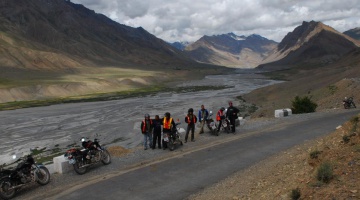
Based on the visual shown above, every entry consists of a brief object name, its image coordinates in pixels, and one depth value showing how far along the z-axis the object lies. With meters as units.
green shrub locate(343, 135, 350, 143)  10.94
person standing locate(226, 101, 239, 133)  22.03
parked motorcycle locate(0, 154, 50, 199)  13.07
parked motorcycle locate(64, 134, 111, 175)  15.14
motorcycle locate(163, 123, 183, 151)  18.38
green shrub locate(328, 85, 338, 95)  44.00
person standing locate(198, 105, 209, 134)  21.91
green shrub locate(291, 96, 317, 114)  33.22
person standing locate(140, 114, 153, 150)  19.25
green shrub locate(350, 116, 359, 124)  12.44
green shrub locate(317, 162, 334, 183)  8.58
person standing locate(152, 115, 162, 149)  19.11
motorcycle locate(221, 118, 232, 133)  22.24
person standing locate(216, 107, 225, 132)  21.88
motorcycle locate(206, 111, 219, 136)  21.75
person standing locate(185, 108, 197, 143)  20.05
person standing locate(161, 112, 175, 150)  18.66
